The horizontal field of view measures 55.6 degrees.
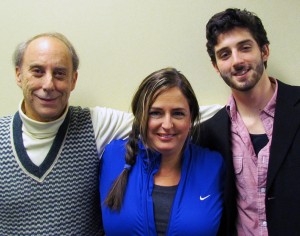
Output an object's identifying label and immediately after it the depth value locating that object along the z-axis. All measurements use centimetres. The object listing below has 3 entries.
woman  112
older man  119
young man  114
